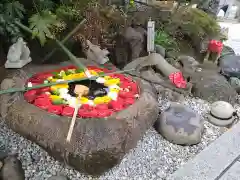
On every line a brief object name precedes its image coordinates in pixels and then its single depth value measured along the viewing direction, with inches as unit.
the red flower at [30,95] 74.4
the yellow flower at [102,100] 74.7
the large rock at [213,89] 100.6
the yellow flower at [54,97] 74.5
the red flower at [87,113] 69.2
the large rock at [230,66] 112.0
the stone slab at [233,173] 71.6
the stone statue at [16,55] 83.3
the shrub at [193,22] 123.3
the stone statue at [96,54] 93.6
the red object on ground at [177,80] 98.7
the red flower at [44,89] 77.9
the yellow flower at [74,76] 83.2
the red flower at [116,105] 72.9
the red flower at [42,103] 71.6
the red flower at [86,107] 71.3
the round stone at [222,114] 90.4
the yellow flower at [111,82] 82.9
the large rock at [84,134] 64.4
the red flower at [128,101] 75.3
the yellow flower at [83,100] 73.7
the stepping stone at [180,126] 81.3
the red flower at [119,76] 87.6
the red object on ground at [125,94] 78.4
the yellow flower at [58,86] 78.2
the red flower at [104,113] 69.4
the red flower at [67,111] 69.2
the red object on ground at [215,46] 115.1
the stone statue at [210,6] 146.5
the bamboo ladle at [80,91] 76.8
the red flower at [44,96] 74.6
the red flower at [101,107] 71.8
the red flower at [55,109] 70.0
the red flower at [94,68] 89.6
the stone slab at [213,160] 70.9
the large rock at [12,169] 64.9
